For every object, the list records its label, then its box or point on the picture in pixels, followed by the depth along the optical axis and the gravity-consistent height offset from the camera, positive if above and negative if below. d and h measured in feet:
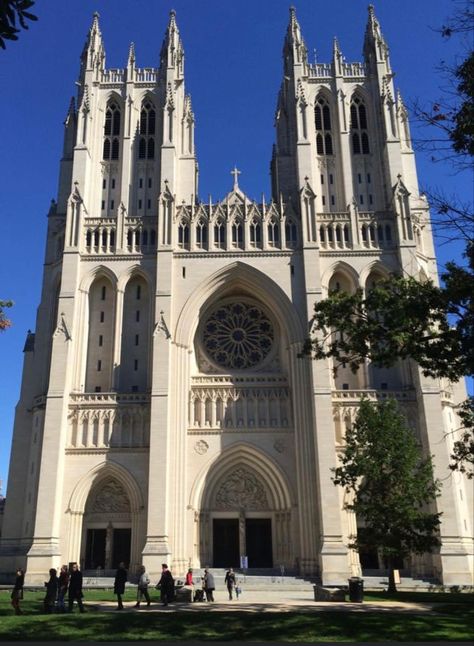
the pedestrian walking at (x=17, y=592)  63.43 -2.95
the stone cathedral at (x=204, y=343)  121.90 +44.65
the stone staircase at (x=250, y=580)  105.40 -3.62
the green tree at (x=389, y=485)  90.53 +9.88
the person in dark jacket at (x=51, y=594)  64.18 -3.14
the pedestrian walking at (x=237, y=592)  83.76 -4.40
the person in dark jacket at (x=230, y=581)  83.25 -2.95
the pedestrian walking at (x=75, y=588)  63.98 -2.65
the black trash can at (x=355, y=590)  74.95 -3.95
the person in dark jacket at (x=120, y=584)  67.00 -2.44
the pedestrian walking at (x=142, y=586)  70.48 -2.84
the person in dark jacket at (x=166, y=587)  72.28 -3.04
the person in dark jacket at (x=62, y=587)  64.03 -2.54
